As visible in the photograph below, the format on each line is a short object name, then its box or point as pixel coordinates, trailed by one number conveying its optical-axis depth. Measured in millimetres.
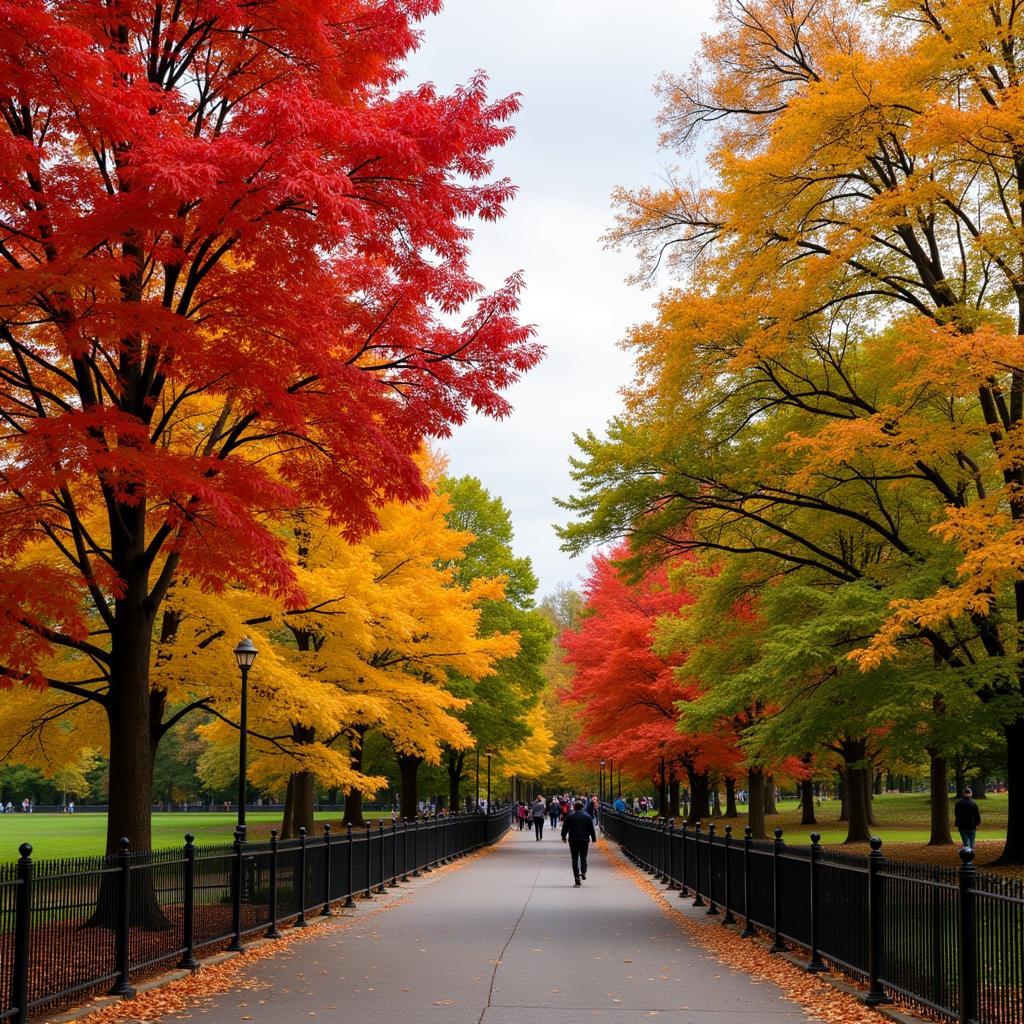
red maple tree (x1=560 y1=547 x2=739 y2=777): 38906
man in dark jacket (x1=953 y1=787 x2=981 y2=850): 24297
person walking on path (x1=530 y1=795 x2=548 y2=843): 52844
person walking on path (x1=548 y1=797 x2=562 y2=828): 67138
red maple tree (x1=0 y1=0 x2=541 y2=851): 11156
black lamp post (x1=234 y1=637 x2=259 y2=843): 17016
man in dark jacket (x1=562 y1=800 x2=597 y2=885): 24062
